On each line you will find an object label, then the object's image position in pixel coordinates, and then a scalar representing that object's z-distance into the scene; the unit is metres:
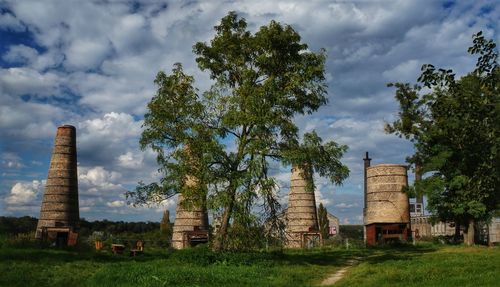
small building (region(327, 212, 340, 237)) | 66.44
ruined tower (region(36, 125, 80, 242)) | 32.66
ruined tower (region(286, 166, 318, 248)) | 38.31
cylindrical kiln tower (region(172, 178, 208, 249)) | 35.09
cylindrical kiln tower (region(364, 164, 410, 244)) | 36.06
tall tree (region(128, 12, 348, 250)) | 18.25
